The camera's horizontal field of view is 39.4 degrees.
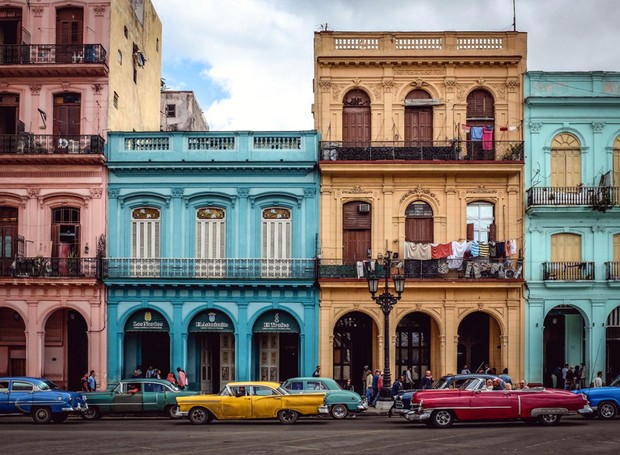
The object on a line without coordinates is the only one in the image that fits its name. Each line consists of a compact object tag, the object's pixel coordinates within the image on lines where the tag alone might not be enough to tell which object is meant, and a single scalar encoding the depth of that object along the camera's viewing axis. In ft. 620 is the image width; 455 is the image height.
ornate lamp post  89.92
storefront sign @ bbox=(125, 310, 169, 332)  107.96
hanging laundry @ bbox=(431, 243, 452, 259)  105.40
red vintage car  73.26
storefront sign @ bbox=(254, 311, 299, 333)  107.76
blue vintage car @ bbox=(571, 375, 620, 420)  79.66
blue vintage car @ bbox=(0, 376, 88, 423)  81.20
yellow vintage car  78.89
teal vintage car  82.02
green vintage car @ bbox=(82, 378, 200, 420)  85.97
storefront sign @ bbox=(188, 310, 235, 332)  107.96
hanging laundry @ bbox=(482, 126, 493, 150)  106.93
